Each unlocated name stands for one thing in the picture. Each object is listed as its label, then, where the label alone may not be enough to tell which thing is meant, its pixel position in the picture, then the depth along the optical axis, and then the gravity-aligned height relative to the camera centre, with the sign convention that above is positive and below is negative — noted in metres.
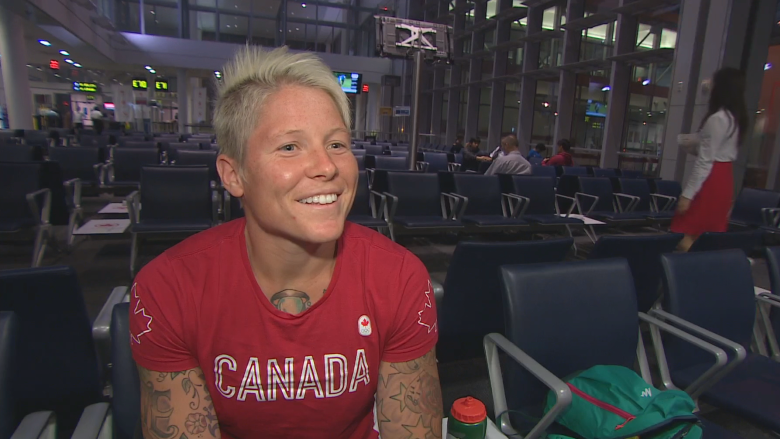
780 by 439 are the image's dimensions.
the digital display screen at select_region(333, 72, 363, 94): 15.20 +2.06
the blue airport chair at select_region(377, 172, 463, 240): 4.38 -0.58
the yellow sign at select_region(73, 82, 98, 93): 22.52 +2.10
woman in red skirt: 2.84 +0.01
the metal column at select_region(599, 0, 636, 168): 8.55 +1.23
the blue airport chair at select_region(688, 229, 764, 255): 2.34 -0.43
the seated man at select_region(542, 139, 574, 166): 7.54 -0.07
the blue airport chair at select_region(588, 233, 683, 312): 2.15 -0.49
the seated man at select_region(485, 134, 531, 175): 5.69 -0.15
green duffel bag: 1.15 -0.70
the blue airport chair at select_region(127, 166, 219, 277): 3.86 -0.58
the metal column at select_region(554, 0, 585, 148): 9.76 +1.70
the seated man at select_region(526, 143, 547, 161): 8.50 -0.06
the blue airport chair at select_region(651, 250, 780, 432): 1.63 -0.66
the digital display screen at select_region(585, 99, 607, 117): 9.55 +1.00
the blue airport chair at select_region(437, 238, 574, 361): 1.92 -0.63
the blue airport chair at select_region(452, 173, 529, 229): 4.78 -0.53
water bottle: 1.01 -0.62
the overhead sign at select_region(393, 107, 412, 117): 11.88 +0.89
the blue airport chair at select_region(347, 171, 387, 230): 4.33 -0.64
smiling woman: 0.90 -0.35
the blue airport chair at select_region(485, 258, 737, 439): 1.45 -0.60
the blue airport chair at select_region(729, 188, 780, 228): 5.03 -0.52
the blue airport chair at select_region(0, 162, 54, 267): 3.65 -0.58
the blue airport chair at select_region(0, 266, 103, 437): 1.25 -0.65
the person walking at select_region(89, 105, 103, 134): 13.09 +0.14
